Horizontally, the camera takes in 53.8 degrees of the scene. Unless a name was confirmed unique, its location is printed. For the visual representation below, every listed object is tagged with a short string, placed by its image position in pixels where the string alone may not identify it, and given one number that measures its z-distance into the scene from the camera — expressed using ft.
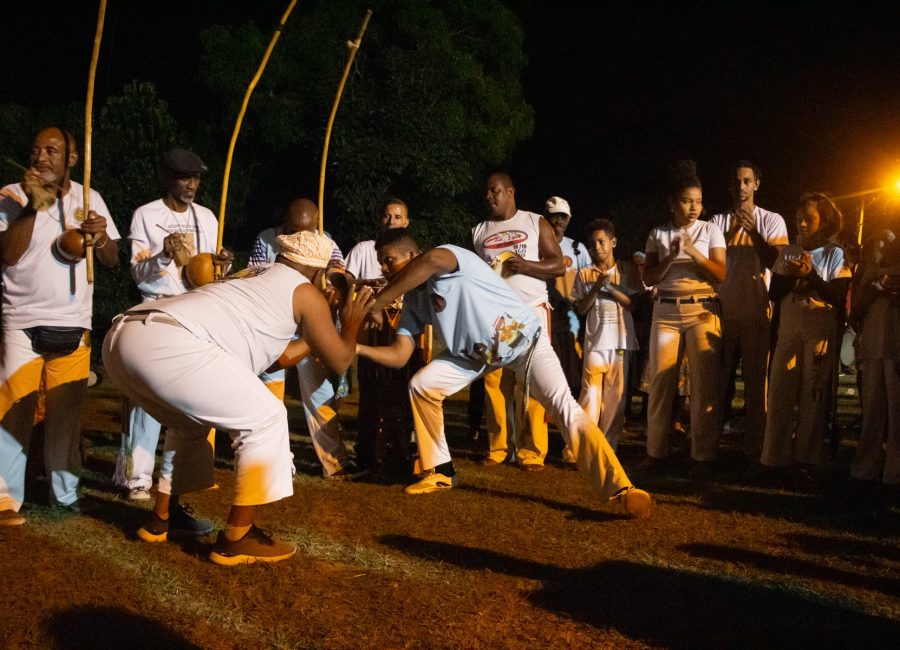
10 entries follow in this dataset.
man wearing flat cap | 19.98
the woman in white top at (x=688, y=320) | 22.58
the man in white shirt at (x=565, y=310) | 28.32
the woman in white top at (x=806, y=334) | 20.80
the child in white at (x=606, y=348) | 24.97
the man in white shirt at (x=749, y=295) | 22.90
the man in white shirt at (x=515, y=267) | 23.73
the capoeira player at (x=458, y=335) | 18.83
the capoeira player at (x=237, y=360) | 14.28
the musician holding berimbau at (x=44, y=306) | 17.40
